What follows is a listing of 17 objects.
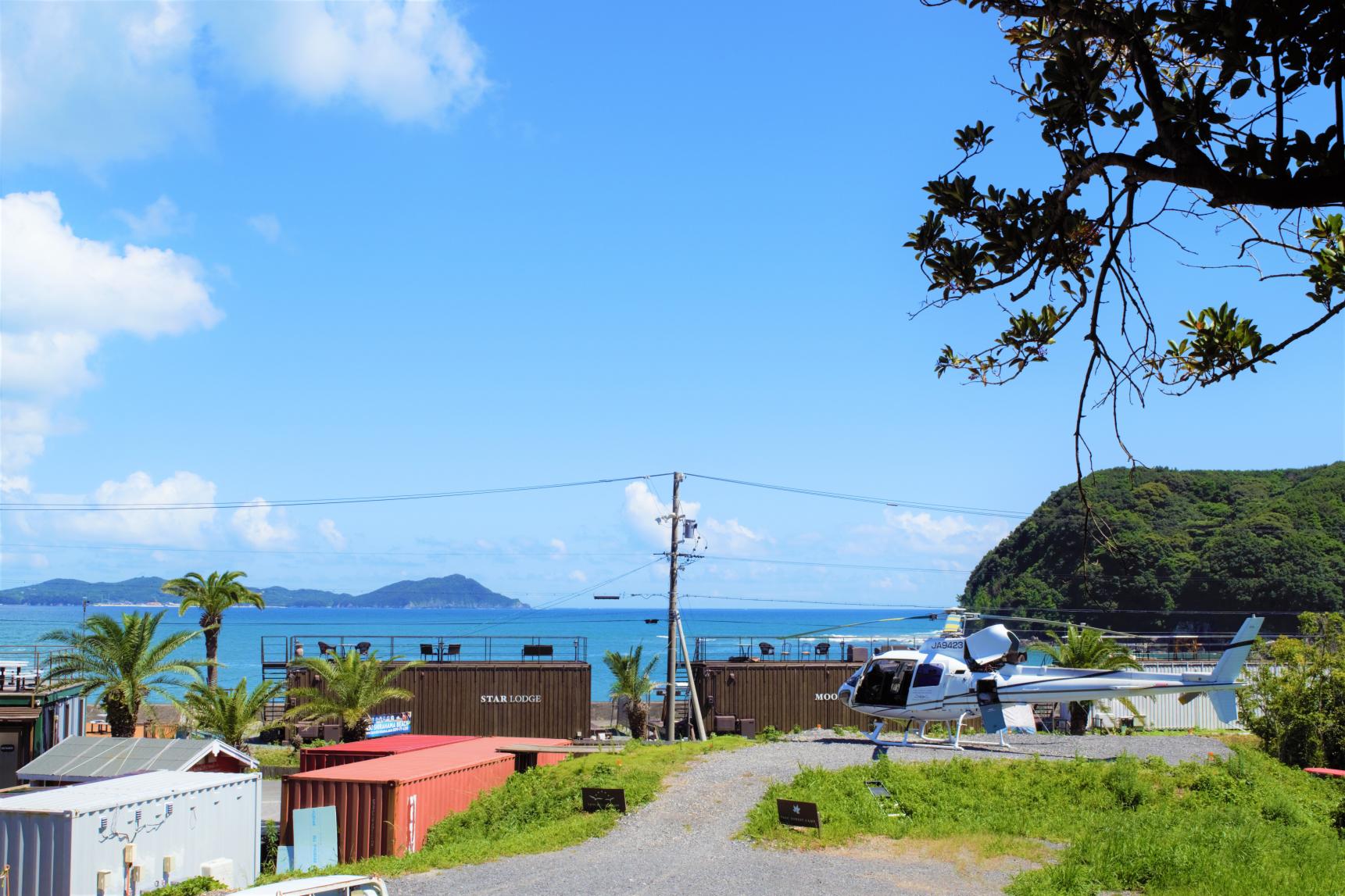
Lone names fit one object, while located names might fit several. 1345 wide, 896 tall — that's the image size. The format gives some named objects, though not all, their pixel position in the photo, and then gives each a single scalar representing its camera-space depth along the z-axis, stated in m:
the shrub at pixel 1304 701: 28.64
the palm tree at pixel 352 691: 33.88
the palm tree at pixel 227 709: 31.50
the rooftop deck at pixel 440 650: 39.19
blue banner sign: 35.09
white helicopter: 24.56
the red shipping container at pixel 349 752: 27.89
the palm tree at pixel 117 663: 30.73
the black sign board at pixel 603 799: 22.45
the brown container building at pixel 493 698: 38.12
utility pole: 33.97
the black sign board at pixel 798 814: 20.12
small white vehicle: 12.63
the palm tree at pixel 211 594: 39.22
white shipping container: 16.73
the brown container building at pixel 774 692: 39.12
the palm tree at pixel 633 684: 40.47
